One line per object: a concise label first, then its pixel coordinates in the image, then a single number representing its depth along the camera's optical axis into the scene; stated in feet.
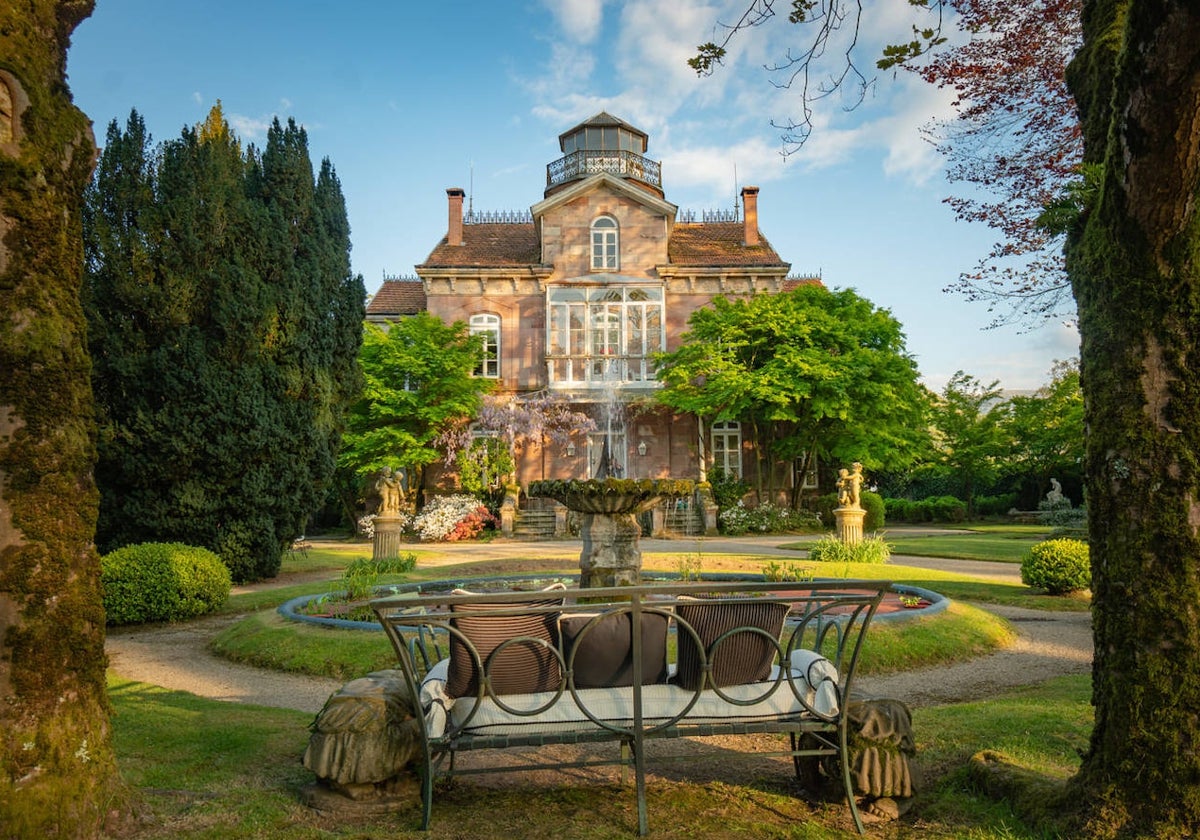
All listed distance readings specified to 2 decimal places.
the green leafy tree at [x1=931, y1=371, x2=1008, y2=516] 110.22
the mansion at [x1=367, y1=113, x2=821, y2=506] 92.22
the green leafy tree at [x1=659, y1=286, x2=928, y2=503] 77.66
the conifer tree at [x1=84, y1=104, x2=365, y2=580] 41.98
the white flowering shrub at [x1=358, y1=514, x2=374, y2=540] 76.10
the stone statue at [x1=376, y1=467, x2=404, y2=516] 48.60
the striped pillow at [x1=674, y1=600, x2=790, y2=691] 11.48
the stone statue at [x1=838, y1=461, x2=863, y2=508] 52.49
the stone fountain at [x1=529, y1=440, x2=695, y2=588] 25.27
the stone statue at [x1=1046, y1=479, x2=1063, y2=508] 93.30
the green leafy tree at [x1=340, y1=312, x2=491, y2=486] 82.64
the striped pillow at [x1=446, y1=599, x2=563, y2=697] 11.12
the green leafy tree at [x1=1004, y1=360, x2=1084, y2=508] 101.81
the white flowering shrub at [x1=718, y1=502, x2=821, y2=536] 78.18
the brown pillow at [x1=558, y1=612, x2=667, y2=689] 11.57
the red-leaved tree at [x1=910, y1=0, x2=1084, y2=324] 31.83
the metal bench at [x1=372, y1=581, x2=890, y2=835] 11.00
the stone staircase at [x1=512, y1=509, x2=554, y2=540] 78.23
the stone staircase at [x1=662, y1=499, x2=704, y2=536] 79.30
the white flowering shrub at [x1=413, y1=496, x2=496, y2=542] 75.82
